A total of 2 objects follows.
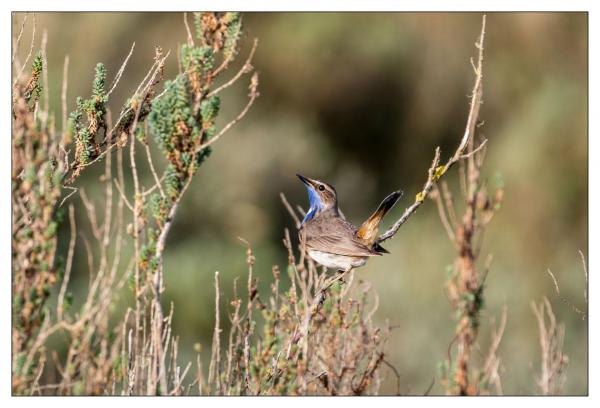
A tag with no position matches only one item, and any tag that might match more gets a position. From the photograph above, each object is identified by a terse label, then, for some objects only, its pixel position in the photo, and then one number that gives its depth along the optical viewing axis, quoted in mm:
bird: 11820
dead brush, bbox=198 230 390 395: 9578
